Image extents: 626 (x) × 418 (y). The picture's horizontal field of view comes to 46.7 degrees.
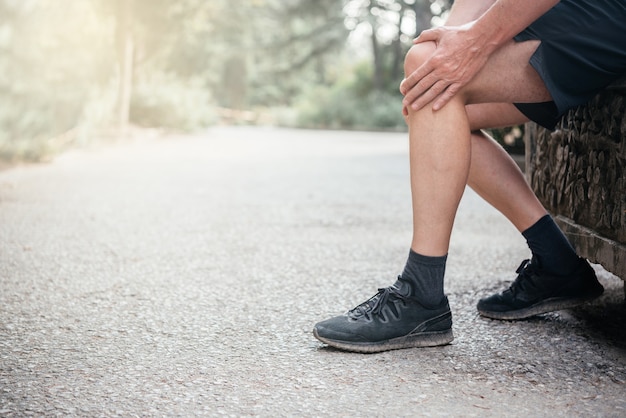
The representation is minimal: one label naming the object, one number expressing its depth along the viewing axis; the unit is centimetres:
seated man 186
